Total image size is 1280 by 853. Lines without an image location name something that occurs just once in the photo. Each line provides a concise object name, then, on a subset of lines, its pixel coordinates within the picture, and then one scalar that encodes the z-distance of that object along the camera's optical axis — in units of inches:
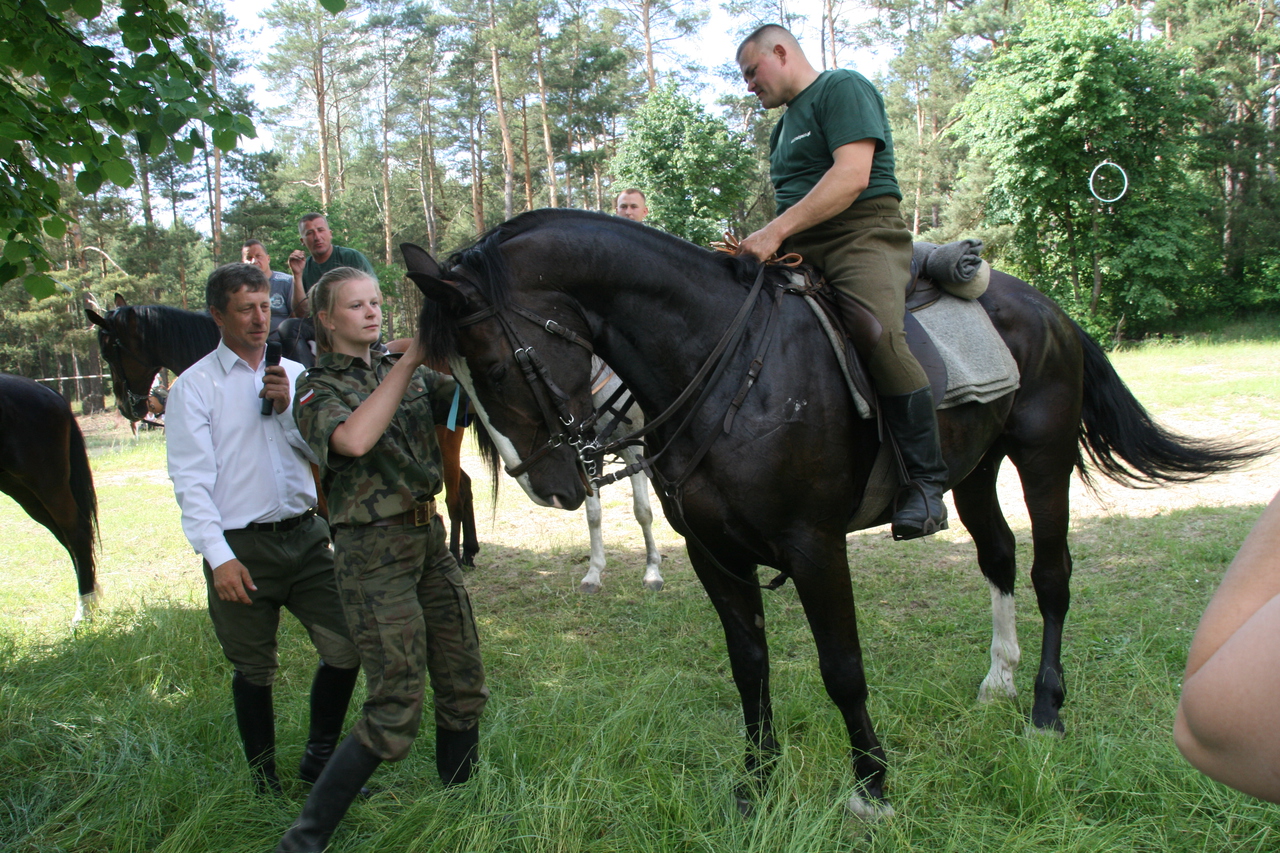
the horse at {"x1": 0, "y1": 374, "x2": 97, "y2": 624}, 215.9
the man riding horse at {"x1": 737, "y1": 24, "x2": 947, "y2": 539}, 107.7
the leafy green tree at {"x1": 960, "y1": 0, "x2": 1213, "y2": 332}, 800.9
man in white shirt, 115.2
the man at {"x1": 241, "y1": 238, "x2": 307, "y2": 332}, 250.1
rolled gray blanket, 132.4
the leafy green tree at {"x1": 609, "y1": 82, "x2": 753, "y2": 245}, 991.6
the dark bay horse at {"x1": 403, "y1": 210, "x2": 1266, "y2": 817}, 90.8
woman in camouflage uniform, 95.9
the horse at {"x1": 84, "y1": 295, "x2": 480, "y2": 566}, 224.8
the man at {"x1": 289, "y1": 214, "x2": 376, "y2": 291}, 244.4
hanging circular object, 790.6
